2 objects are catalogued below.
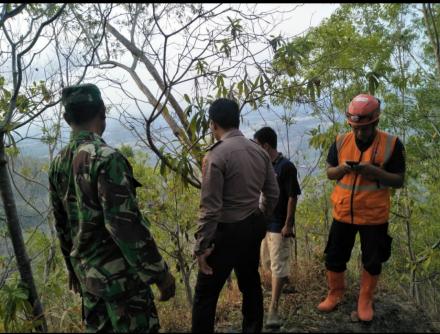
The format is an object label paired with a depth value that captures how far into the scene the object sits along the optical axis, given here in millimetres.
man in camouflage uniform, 1891
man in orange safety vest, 2861
